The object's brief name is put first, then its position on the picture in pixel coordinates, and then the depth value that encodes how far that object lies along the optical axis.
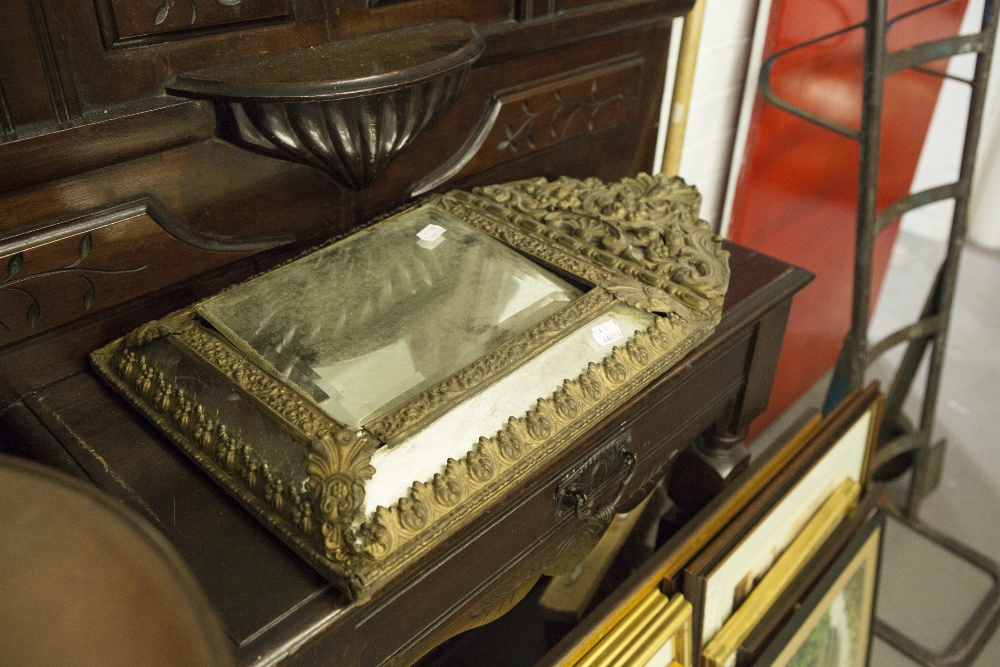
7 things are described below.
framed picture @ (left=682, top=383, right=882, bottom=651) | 1.05
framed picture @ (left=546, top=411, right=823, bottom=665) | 0.90
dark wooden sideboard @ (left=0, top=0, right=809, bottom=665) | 0.68
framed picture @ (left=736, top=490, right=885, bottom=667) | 1.14
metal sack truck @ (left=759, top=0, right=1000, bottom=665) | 1.27
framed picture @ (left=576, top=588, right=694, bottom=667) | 0.93
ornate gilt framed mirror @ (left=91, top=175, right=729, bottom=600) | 0.67
